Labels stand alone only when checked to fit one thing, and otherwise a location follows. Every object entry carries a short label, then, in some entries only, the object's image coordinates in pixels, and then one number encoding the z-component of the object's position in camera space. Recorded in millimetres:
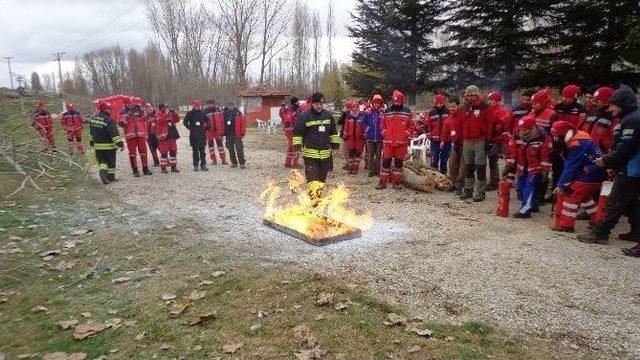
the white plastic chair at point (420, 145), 13880
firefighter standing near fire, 7664
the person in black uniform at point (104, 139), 11539
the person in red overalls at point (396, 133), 10219
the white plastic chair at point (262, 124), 30105
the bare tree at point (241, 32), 37906
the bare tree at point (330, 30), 58553
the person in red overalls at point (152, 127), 13430
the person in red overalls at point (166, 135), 13336
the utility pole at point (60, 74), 60256
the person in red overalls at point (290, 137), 14027
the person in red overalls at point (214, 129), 14227
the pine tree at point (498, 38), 14391
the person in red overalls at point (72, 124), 15541
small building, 33969
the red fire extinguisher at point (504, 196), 7941
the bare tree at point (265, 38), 39044
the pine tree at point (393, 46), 21531
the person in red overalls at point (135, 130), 12492
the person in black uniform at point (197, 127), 13336
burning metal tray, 6531
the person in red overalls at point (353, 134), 12516
